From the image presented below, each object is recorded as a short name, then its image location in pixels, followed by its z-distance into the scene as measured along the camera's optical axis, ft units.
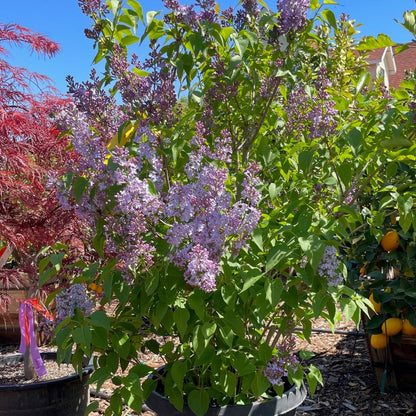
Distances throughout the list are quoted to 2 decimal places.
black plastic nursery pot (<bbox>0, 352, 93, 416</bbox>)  7.90
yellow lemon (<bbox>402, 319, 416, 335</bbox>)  9.33
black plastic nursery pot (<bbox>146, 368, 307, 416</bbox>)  6.23
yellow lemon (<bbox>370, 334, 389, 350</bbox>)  9.48
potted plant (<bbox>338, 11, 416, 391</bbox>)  9.21
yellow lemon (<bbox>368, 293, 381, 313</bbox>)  9.80
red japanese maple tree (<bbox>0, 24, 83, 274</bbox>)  7.75
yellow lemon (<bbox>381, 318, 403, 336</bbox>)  9.37
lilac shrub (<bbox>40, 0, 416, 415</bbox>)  5.07
